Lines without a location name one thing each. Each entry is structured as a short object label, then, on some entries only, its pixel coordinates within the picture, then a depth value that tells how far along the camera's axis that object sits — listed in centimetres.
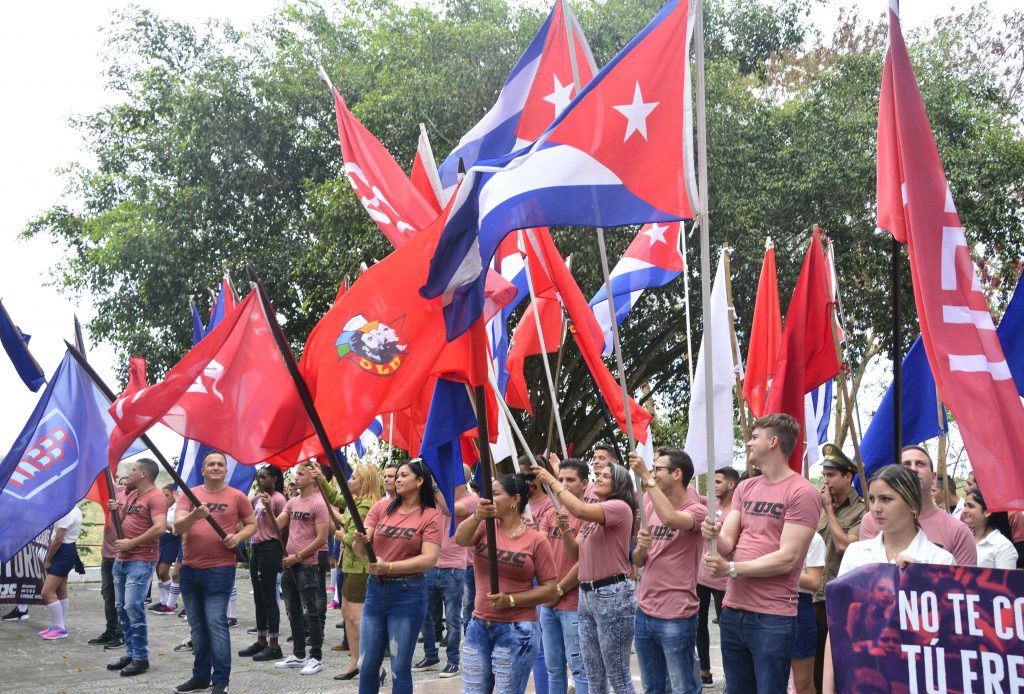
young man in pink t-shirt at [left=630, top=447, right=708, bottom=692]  657
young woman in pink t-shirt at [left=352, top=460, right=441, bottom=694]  736
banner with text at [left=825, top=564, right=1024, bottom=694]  441
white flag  828
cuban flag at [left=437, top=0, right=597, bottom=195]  809
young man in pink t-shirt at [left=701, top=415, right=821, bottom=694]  572
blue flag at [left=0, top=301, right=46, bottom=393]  1168
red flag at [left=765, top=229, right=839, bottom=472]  837
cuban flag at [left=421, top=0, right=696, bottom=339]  566
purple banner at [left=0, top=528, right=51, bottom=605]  1281
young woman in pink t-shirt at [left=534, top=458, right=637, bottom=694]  704
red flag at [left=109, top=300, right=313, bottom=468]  714
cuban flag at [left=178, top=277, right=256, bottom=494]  1127
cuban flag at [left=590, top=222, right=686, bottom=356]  1034
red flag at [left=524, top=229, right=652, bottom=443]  805
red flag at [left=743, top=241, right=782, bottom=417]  1012
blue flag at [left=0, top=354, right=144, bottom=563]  920
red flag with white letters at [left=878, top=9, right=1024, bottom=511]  540
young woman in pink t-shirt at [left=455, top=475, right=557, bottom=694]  684
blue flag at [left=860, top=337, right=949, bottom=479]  859
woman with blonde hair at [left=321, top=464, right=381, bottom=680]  998
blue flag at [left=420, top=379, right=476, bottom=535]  726
